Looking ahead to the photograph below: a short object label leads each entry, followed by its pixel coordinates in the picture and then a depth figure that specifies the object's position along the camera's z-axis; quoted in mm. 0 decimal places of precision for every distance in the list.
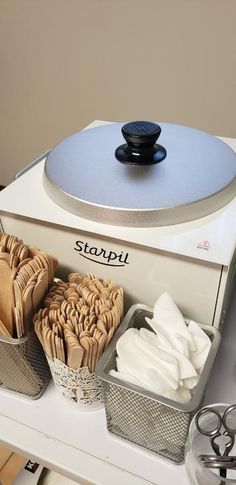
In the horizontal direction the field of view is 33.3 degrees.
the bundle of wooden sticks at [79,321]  448
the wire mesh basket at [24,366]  484
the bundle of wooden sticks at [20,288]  463
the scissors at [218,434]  384
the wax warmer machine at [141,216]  502
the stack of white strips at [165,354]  431
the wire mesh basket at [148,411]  421
